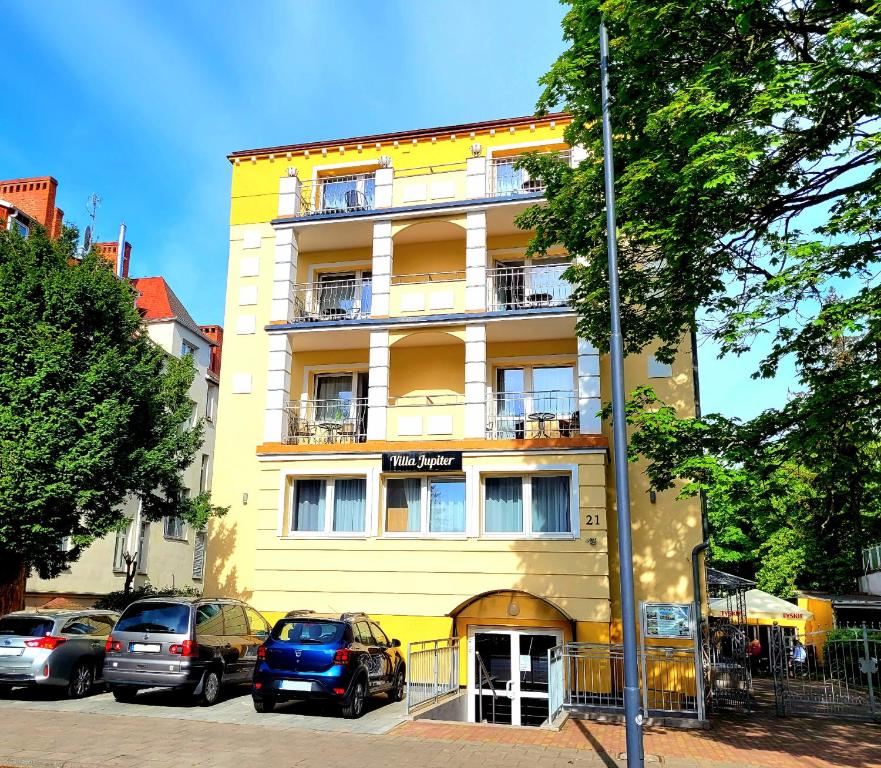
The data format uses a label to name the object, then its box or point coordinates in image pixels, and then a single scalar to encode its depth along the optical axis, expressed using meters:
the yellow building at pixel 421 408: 18.42
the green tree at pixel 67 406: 15.59
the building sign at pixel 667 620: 17.33
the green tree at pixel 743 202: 10.44
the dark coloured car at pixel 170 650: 13.00
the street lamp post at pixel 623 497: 8.44
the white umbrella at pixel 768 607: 26.08
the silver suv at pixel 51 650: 13.48
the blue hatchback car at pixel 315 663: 12.61
